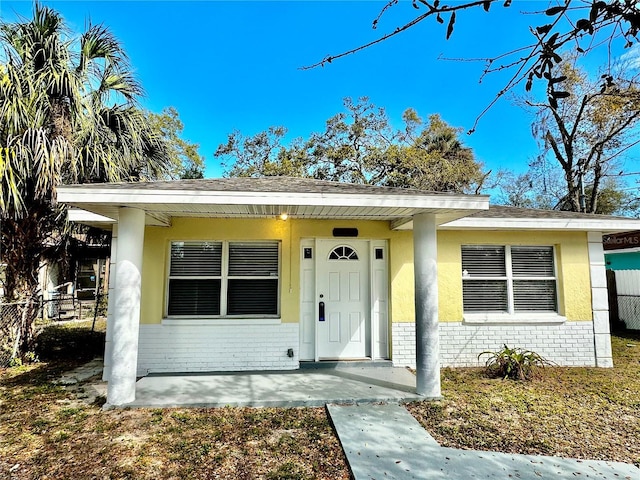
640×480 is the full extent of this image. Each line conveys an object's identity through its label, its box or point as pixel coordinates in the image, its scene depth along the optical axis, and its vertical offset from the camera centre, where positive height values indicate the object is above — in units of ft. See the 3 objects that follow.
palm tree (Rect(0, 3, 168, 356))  20.07 +9.50
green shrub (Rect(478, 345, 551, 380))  19.67 -4.59
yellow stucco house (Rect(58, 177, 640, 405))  20.39 -0.23
